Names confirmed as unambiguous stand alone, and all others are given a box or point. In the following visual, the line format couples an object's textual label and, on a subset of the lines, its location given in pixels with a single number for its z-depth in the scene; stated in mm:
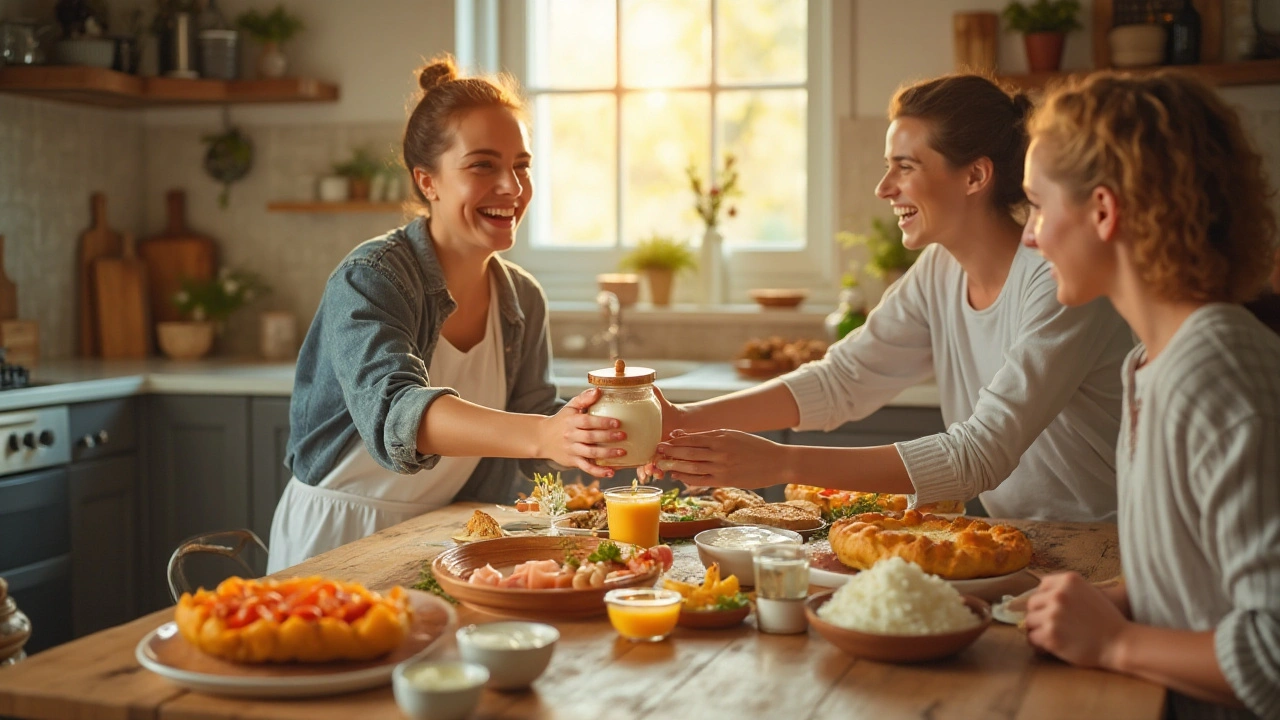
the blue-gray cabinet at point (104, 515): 3766
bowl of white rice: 1493
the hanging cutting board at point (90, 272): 4641
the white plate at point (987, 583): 1745
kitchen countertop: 3568
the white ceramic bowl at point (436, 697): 1287
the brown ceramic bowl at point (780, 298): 4262
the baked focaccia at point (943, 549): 1750
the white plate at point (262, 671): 1382
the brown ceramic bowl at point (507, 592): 1664
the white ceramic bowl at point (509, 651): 1396
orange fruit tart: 1425
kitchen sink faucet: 4316
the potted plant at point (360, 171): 4543
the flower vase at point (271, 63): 4516
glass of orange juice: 1992
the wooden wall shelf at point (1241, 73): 3740
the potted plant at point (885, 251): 4055
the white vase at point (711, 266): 4457
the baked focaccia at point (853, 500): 2316
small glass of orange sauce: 1584
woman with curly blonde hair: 1385
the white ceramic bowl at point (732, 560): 1837
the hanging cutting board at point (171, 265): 4762
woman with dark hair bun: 2139
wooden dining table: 1366
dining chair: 3990
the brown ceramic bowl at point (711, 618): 1642
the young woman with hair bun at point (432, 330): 2334
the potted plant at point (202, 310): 4586
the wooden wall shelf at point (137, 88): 4180
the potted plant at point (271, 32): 4504
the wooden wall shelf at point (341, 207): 4480
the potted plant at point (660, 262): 4441
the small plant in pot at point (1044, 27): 3924
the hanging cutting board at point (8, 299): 4312
